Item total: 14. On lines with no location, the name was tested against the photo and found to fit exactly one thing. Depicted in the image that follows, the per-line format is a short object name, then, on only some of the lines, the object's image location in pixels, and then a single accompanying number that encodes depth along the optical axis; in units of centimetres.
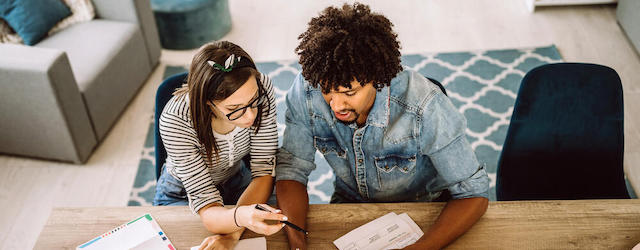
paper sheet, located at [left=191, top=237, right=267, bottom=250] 152
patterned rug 279
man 135
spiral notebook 152
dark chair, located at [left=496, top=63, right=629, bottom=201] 175
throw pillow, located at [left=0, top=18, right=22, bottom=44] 296
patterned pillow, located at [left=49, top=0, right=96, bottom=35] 323
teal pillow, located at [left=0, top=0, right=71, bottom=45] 295
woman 150
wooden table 150
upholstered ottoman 355
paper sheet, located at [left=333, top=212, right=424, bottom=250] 150
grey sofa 257
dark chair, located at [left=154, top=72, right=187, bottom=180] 183
